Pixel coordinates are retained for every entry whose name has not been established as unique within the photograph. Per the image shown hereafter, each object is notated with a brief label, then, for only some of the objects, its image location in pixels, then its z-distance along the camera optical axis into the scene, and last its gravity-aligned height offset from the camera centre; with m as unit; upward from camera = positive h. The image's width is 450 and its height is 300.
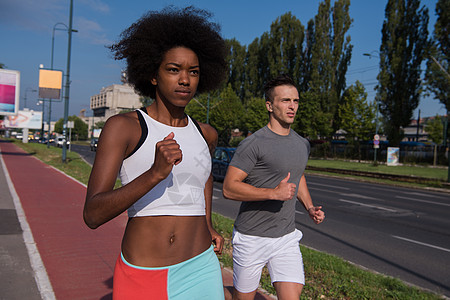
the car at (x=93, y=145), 51.22 -2.18
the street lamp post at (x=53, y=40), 22.73 +5.90
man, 2.84 -0.53
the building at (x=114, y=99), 150.50 +12.18
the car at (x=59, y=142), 57.10 -2.30
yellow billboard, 27.49 +3.05
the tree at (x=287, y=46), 43.12 +10.70
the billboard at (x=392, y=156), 31.84 -0.59
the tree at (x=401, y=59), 35.66 +8.33
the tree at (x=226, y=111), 41.94 +2.93
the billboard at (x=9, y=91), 26.52 +2.23
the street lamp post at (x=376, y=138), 27.22 +0.68
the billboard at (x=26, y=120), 55.59 +0.59
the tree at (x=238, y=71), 49.34 +8.50
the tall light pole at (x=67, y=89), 22.64 +2.24
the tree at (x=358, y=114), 39.28 +3.23
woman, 1.59 -0.20
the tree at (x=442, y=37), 31.71 +9.81
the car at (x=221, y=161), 15.91 -0.96
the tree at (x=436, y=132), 43.47 +2.19
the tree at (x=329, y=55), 40.22 +9.20
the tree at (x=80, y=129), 119.23 -0.33
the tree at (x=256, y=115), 41.97 +2.67
